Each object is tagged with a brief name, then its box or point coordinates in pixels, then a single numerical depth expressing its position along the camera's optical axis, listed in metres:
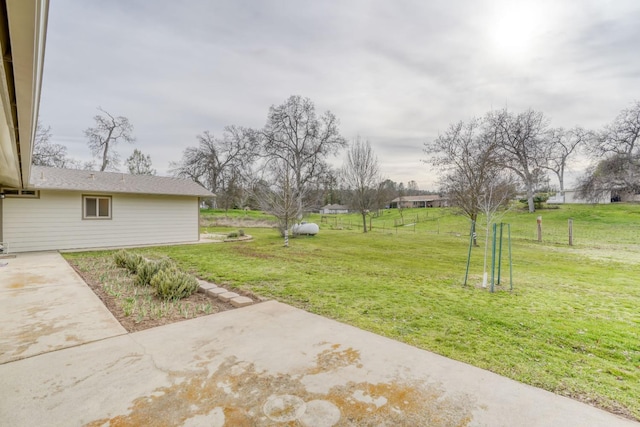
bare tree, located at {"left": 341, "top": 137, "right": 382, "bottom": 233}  18.95
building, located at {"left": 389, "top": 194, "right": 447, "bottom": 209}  46.75
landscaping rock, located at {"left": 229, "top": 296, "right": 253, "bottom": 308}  3.82
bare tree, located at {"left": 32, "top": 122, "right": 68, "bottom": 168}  18.34
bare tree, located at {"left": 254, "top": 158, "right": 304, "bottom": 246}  12.10
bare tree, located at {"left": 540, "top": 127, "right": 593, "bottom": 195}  24.04
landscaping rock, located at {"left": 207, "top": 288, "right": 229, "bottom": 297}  4.30
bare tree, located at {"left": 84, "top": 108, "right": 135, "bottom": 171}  22.12
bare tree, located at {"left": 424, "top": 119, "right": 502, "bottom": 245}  11.09
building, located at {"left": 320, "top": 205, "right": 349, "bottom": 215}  59.12
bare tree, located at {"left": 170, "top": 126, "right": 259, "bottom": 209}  27.27
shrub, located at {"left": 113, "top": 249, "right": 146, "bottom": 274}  5.88
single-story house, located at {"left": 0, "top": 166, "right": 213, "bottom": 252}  9.02
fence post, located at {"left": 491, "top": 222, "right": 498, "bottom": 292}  4.47
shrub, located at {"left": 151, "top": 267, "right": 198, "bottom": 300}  4.14
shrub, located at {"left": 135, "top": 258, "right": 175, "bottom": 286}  4.90
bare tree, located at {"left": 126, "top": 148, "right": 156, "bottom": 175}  25.92
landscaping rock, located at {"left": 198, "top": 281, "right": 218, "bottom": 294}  4.55
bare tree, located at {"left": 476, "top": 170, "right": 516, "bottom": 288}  10.66
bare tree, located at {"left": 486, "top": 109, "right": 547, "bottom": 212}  23.28
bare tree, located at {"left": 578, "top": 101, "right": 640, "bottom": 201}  19.94
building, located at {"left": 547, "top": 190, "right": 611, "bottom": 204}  33.01
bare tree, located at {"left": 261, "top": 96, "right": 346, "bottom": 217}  22.91
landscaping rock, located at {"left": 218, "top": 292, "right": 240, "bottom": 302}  4.06
